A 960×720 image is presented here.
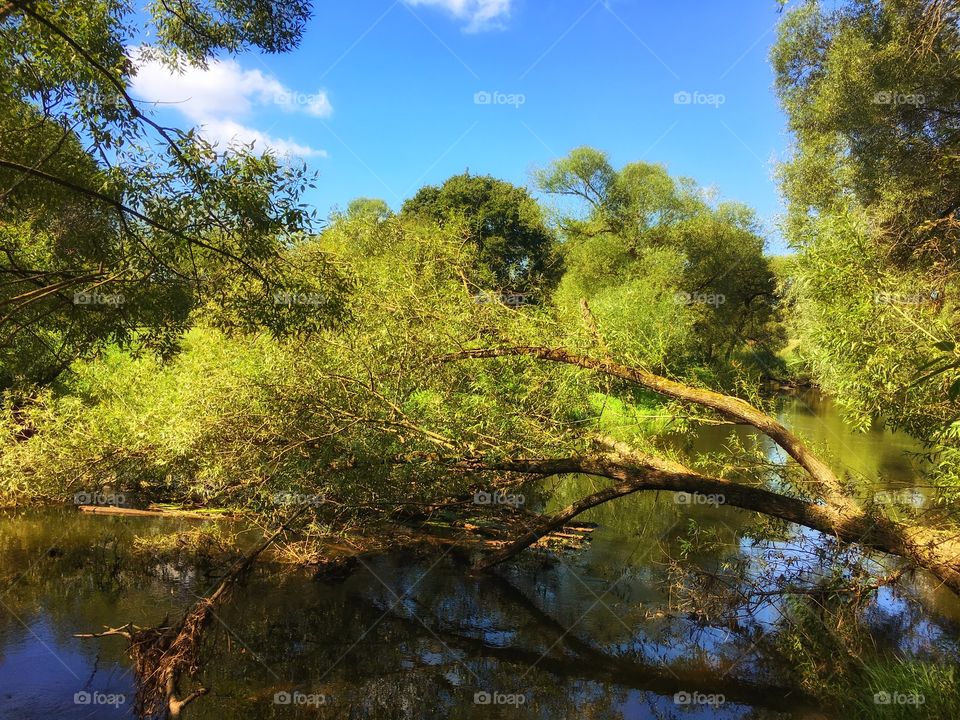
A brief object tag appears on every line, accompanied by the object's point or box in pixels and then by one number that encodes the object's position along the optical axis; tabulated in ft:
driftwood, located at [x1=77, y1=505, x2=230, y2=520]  35.97
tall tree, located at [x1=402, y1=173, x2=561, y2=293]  114.01
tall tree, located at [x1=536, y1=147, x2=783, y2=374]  93.20
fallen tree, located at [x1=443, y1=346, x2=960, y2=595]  23.09
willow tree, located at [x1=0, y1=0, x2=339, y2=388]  19.45
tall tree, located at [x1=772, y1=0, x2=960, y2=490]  24.08
